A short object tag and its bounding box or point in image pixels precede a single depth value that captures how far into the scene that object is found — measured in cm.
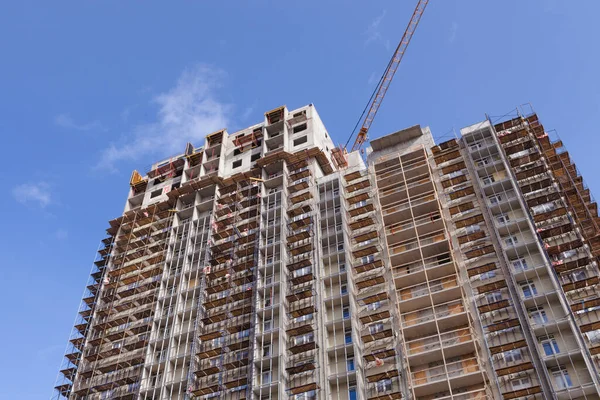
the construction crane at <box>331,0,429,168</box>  10256
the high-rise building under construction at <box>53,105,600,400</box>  4950
